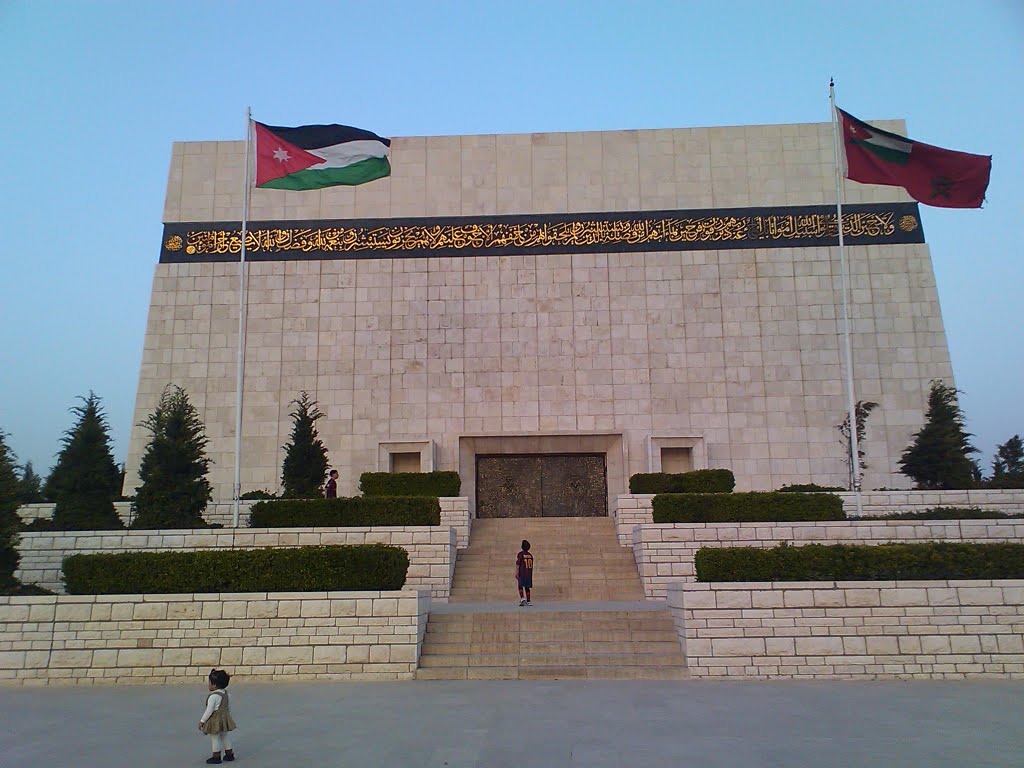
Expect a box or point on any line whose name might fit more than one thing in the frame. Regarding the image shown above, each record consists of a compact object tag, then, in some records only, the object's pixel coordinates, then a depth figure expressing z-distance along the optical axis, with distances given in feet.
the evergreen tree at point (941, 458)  61.87
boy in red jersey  44.86
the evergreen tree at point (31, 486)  64.71
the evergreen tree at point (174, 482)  51.29
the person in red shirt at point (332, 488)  60.14
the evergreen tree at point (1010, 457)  72.38
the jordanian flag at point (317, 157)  52.26
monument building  74.02
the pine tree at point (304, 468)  59.52
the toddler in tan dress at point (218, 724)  23.05
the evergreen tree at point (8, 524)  41.19
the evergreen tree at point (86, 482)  52.16
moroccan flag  51.42
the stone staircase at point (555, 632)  34.91
